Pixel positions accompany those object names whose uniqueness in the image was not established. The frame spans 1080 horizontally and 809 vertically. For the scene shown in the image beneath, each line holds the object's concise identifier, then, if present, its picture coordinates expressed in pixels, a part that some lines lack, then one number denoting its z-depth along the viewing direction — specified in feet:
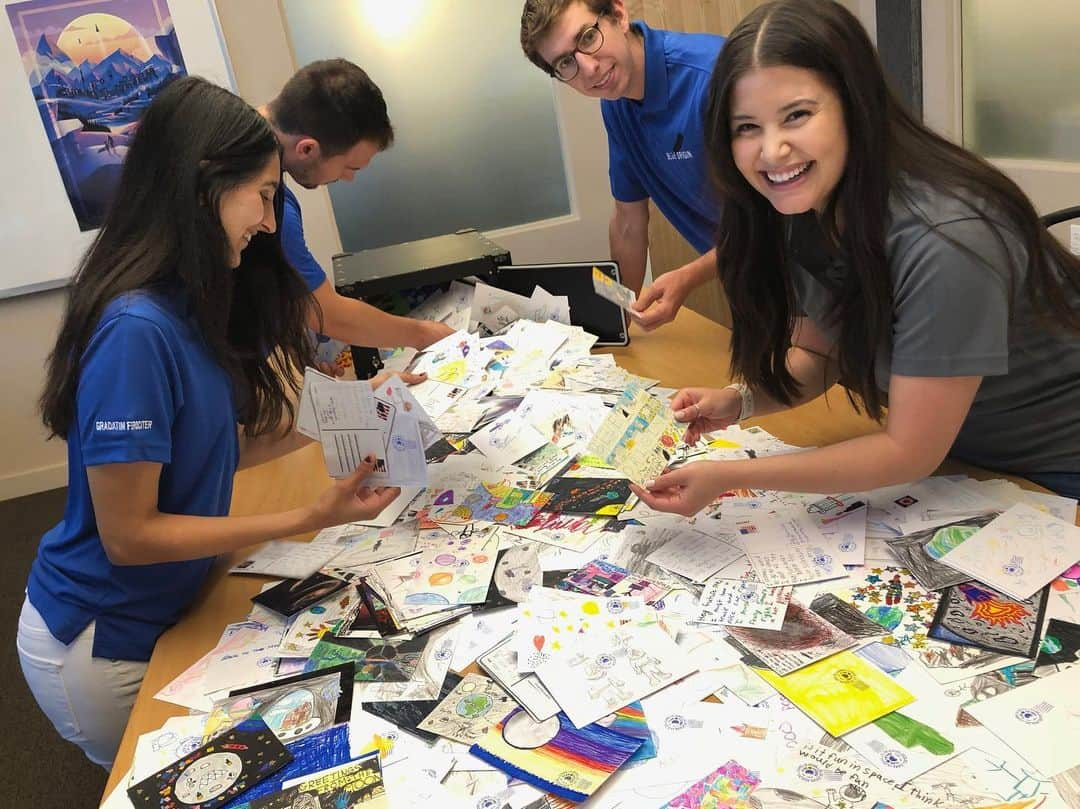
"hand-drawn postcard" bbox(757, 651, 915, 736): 3.04
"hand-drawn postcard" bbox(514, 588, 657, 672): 3.59
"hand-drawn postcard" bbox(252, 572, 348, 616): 4.29
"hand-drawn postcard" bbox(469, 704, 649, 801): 2.98
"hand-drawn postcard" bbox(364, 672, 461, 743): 3.37
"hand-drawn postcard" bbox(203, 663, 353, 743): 3.48
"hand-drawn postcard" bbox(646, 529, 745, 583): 4.00
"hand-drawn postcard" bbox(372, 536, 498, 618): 4.09
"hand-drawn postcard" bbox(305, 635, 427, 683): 3.69
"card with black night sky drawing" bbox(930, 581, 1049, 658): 3.26
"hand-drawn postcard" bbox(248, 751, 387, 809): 3.08
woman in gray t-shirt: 3.56
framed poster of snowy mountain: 10.99
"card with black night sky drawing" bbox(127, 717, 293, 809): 3.19
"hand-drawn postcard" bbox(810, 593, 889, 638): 3.44
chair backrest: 5.84
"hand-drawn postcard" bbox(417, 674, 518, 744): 3.29
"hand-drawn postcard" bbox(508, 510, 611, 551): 4.40
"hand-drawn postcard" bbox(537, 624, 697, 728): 3.29
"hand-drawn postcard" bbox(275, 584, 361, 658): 3.97
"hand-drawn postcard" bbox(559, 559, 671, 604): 3.91
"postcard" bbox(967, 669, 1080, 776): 2.78
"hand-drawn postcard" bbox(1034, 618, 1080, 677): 3.12
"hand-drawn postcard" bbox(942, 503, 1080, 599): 3.54
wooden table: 3.97
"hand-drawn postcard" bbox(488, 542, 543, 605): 4.06
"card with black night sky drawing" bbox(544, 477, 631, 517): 4.68
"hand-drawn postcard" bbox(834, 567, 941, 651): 3.41
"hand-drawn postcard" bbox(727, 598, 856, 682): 3.35
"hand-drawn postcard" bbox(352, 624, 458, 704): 3.55
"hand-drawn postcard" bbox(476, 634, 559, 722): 3.31
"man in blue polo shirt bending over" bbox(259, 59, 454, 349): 6.56
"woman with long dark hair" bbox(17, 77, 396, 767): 3.93
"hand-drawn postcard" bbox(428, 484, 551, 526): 4.78
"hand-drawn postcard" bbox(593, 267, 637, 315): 6.50
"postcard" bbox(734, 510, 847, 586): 3.84
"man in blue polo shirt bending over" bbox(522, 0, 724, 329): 6.15
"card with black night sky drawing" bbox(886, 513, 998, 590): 3.66
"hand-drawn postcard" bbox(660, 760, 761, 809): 2.82
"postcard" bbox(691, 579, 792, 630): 3.60
